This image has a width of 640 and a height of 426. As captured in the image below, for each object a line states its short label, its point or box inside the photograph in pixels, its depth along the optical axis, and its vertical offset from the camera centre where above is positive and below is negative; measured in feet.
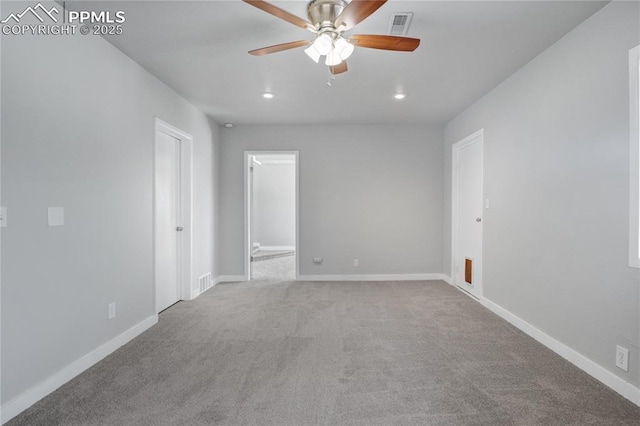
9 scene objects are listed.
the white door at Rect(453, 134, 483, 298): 13.33 -0.42
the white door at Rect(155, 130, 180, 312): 11.81 -0.50
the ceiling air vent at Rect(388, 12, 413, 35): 7.17 +4.32
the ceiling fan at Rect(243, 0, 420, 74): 6.15 +3.51
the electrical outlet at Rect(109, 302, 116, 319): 8.55 -2.81
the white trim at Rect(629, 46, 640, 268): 6.38 +0.96
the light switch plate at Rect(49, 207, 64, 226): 6.72 -0.20
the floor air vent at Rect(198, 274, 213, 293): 14.64 -3.59
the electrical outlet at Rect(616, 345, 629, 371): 6.51 -3.17
